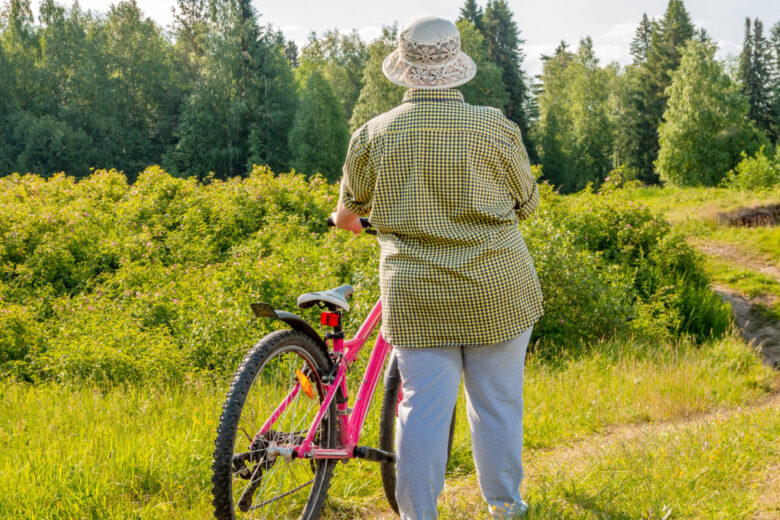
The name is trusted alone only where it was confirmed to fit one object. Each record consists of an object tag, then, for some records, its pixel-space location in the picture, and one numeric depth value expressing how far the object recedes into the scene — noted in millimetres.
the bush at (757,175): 23094
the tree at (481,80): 40722
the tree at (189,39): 47312
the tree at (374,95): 38344
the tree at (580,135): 48656
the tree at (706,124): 37875
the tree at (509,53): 47000
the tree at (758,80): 49412
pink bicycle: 2326
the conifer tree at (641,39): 57438
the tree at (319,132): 40844
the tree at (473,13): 51688
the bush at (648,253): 10047
